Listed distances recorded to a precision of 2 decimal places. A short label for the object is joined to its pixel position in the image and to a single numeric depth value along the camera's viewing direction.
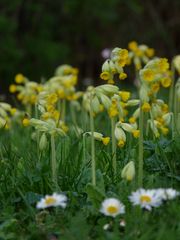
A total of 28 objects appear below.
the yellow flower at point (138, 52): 6.48
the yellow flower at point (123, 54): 3.67
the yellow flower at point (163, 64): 3.50
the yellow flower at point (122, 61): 3.69
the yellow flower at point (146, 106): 3.39
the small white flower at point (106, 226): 3.17
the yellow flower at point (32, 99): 6.04
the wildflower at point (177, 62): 5.52
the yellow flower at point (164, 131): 4.61
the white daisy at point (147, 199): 3.15
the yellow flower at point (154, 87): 3.50
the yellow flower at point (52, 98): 4.01
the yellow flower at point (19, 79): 6.28
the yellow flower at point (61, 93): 5.69
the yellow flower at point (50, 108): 4.05
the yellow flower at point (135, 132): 3.84
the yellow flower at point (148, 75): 3.36
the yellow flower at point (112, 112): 3.80
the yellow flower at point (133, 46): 6.43
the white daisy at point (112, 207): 3.17
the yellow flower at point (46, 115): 4.03
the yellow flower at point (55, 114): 4.18
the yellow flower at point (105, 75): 3.79
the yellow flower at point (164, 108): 4.70
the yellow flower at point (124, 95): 3.81
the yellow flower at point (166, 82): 3.82
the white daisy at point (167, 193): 3.15
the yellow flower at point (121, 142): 3.82
